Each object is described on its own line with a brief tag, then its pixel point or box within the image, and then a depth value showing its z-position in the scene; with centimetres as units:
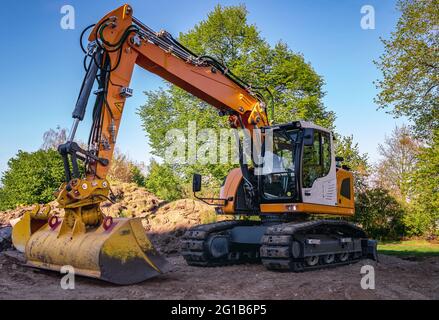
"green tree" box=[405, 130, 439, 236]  1534
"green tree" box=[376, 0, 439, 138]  1775
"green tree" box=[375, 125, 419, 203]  2763
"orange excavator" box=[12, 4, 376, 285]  659
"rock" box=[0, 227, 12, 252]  1135
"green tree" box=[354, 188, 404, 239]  1892
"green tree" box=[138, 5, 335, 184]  2109
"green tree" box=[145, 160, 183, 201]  2138
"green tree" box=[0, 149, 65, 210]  1953
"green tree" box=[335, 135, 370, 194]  1875
